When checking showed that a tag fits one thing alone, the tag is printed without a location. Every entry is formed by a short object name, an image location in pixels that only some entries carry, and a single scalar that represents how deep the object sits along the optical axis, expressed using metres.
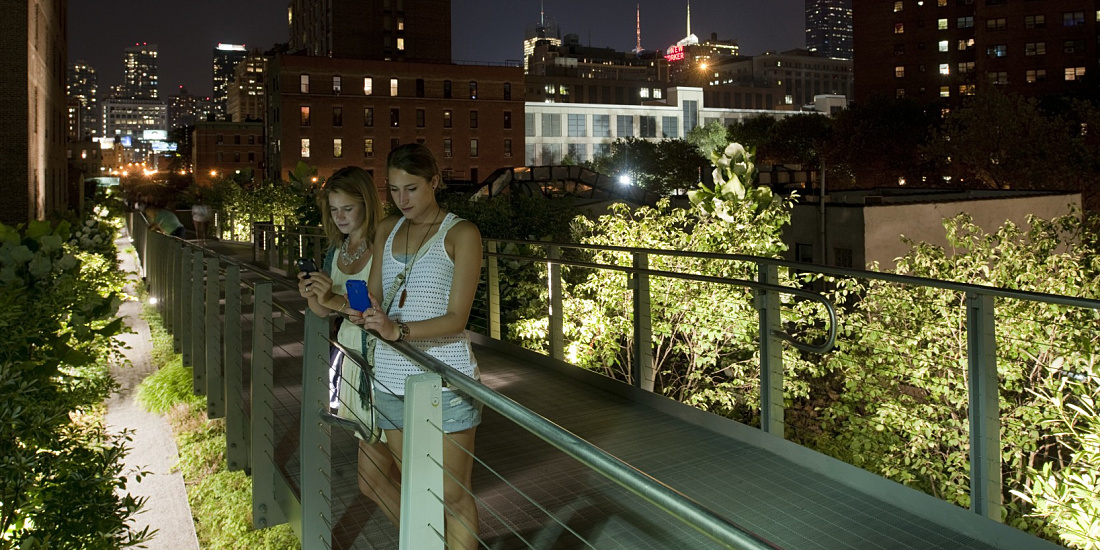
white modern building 103.06
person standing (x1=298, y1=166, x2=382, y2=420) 3.93
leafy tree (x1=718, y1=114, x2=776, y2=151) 85.79
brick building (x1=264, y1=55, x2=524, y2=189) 72.56
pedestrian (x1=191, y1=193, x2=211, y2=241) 28.77
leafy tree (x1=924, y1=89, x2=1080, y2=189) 46.94
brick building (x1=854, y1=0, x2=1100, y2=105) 96.06
